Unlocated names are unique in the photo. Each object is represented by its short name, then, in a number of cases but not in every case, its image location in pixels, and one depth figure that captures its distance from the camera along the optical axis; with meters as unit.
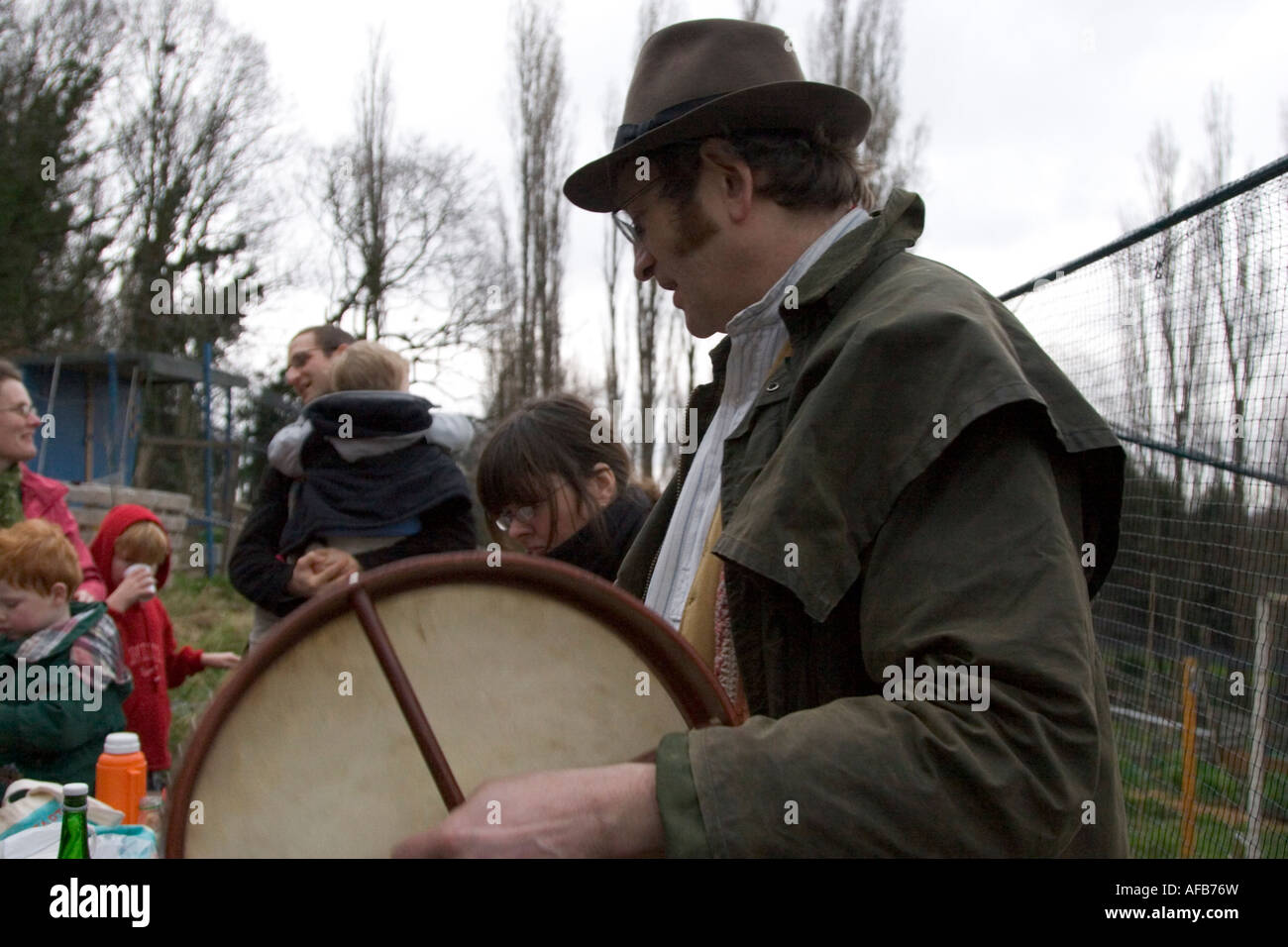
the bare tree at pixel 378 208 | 24.17
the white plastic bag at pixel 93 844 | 2.02
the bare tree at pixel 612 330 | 18.80
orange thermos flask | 2.33
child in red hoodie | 4.13
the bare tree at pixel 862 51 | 17.92
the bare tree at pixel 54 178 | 18.16
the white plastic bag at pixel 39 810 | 2.14
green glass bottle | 1.95
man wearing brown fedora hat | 0.93
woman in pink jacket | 3.99
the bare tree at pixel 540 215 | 19.41
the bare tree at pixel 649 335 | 18.42
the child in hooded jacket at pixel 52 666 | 3.02
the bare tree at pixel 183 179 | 20.78
